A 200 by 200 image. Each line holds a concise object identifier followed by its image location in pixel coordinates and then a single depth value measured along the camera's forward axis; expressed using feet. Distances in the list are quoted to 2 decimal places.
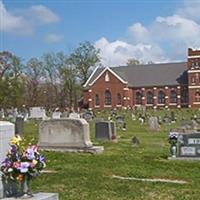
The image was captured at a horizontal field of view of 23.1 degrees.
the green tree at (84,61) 286.66
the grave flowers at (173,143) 49.08
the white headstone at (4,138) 23.04
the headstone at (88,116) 152.18
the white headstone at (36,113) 159.98
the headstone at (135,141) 67.15
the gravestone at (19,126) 78.64
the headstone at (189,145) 48.16
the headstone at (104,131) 72.95
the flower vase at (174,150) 49.03
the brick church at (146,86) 277.91
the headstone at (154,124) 107.33
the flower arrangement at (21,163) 22.11
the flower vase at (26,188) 22.66
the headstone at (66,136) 55.21
